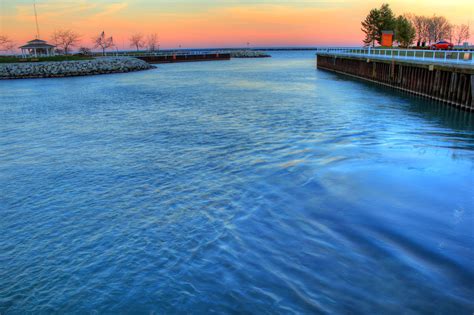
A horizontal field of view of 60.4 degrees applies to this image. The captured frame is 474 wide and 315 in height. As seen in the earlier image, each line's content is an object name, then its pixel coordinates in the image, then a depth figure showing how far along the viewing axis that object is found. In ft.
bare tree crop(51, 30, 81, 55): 452.76
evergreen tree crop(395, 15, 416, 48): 317.56
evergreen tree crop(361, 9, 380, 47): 329.52
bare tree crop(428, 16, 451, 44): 378.12
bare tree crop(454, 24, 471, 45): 444.96
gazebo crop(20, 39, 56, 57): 281.95
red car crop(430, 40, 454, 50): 203.51
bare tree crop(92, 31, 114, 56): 474.00
